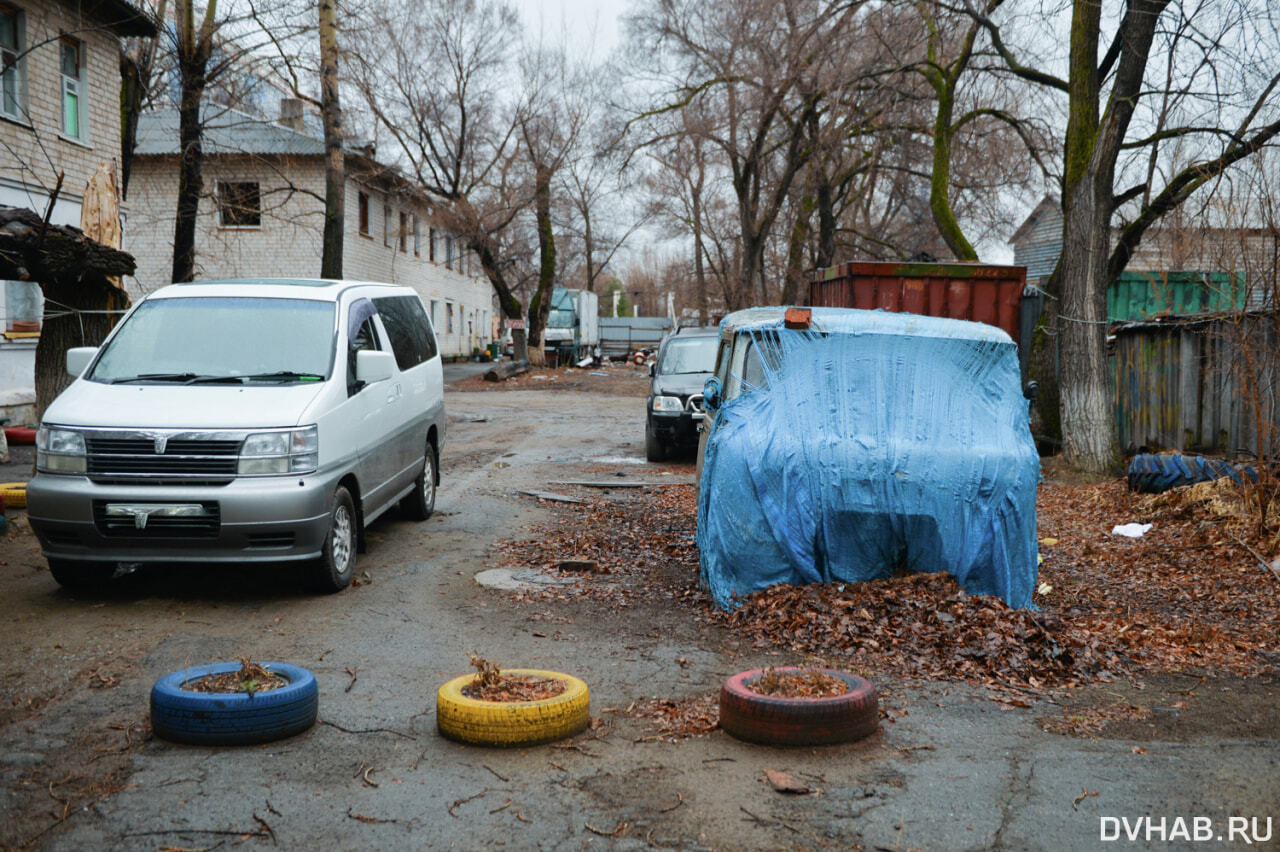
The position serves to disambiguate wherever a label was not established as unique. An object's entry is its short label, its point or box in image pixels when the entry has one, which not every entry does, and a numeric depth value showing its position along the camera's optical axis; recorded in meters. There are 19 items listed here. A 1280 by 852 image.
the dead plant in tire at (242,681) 4.61
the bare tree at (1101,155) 12.96
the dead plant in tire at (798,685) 4.64
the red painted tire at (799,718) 4.41
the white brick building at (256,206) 33.16
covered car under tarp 6.16
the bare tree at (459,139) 33.88
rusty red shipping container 13.60
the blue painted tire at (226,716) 4.39
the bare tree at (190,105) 16.53
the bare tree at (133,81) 20.39
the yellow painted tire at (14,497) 9.88
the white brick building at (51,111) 16.91
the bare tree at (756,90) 20.39
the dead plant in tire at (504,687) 4.66
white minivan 6.53
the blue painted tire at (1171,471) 10.44
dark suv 14.69
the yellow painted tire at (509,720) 4.39
